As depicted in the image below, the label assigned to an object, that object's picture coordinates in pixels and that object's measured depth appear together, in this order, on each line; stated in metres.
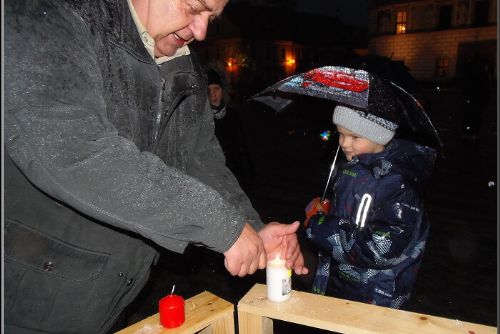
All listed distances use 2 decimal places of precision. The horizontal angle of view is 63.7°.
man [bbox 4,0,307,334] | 1.39
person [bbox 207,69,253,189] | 5.79
